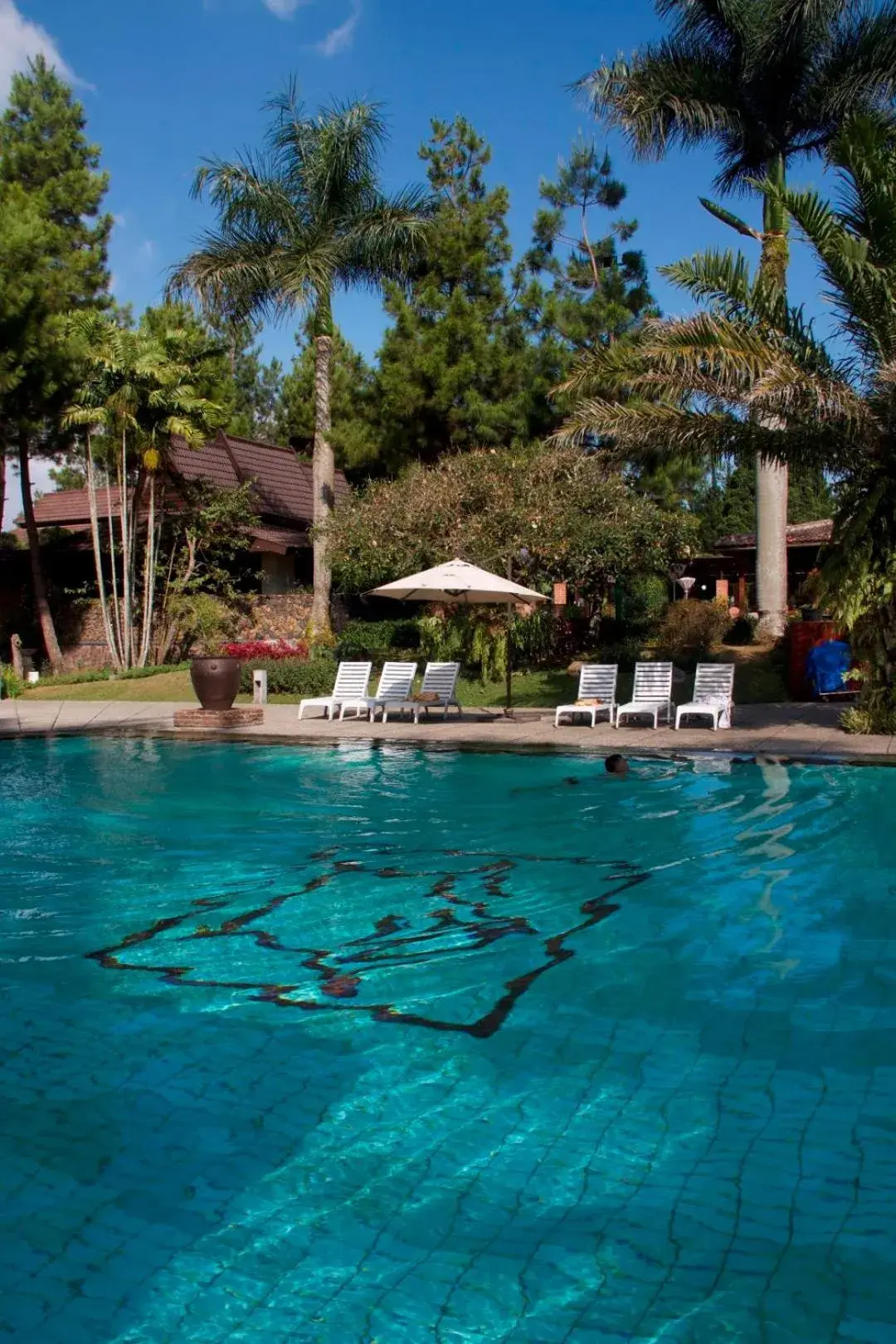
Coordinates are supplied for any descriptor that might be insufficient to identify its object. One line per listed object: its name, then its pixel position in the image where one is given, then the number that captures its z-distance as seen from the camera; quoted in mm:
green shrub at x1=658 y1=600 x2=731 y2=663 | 22797
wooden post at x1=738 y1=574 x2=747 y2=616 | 32469
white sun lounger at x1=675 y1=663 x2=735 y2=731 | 15750
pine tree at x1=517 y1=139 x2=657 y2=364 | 28641
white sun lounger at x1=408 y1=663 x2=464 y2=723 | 18047
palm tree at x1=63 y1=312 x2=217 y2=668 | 26000
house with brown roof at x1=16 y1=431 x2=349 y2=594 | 30203
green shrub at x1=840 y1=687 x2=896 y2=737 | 14586
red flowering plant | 25766
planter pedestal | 17219
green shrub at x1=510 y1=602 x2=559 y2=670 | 23172
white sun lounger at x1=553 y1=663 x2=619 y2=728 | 17391
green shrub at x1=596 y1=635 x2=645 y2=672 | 22359
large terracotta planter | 17984
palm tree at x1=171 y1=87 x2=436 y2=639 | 25766
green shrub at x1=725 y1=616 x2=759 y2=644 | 24984
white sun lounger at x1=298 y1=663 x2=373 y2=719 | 18375
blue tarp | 18422
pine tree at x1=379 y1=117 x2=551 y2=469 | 28422
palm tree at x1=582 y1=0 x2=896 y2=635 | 23984
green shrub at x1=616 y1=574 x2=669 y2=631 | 25422
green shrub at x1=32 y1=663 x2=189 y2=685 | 25938
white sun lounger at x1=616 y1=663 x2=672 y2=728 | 16312
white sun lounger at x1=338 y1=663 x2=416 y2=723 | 17844
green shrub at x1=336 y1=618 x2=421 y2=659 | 25016
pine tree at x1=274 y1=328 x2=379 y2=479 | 30312
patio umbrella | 16516
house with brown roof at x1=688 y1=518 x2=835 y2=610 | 31141
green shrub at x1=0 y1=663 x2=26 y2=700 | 24547
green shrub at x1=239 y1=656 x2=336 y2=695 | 22047
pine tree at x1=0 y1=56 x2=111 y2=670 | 26484
